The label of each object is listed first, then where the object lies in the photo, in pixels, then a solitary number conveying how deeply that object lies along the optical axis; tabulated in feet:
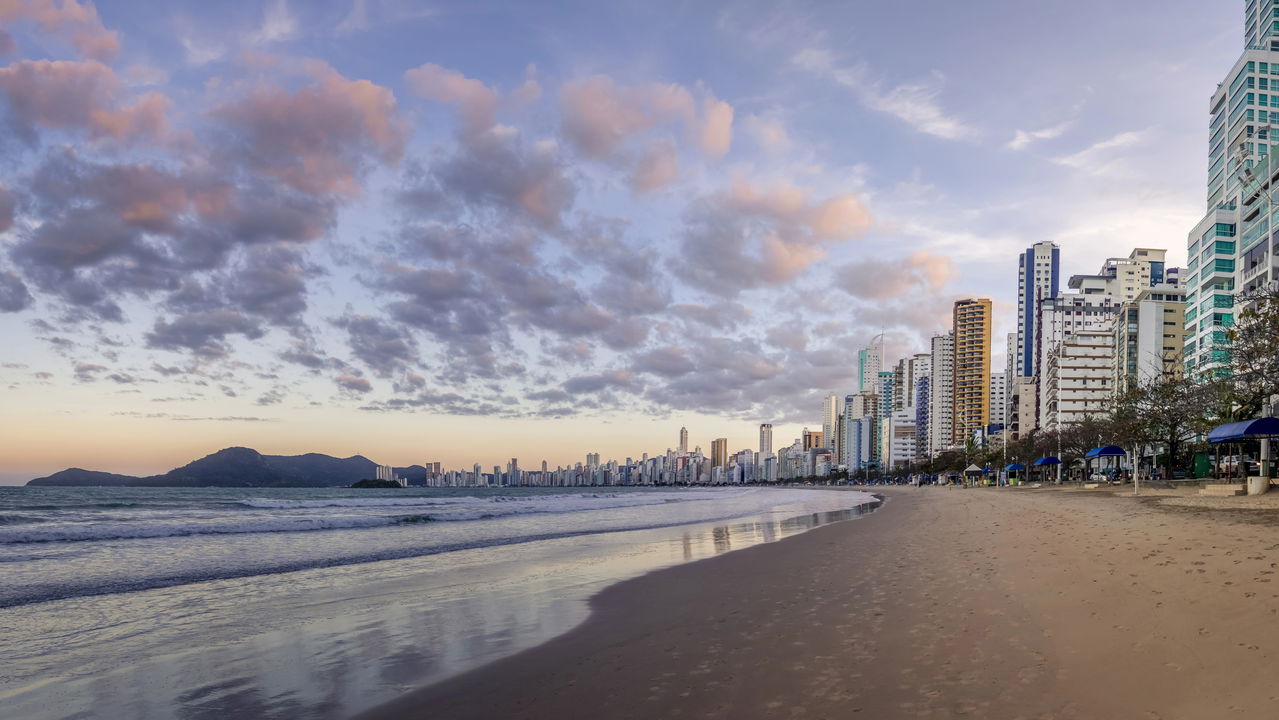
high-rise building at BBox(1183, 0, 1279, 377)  248.73
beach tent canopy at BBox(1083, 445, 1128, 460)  149.89
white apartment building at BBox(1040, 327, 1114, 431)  435.53
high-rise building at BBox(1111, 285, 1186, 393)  372.17
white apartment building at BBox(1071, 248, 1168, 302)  581.53
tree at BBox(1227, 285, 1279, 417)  78.11
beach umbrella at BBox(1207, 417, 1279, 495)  80.92
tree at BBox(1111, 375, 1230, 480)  146.41
